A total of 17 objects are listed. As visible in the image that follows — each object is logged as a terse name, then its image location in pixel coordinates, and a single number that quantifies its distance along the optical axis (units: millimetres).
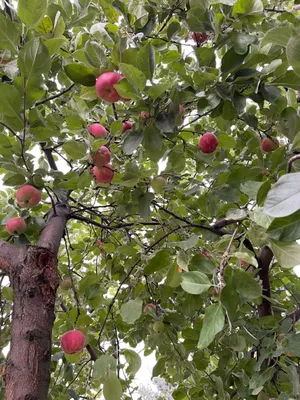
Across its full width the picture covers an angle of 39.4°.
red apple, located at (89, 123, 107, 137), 1275
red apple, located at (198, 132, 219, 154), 1460
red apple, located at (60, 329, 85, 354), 1396
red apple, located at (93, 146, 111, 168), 1200
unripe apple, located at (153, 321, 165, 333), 1546
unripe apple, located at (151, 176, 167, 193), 1435
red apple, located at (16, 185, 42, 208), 1258
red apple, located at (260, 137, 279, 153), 1589
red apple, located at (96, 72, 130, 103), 1065
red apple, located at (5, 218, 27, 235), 1385
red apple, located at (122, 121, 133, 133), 1460
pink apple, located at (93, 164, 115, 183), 1324
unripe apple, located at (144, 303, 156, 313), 1607
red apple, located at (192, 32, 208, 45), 1488
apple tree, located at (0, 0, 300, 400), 958
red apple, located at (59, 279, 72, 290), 1806
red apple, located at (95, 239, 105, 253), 1944
